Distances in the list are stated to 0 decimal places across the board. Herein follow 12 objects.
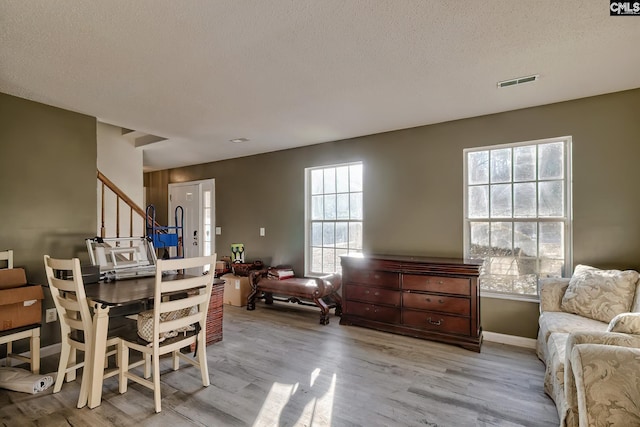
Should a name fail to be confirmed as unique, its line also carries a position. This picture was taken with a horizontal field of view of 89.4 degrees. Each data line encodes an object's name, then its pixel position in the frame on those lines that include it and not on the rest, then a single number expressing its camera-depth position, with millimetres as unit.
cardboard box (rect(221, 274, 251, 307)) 4828
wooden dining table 2076
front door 6047
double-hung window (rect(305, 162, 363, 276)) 4445
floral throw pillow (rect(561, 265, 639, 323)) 2455
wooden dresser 3141
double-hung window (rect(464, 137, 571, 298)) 3176
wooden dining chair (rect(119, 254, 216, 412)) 2084
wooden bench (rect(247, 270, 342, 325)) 4000
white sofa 1354
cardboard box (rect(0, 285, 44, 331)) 2402
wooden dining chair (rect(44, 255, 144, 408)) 2137
